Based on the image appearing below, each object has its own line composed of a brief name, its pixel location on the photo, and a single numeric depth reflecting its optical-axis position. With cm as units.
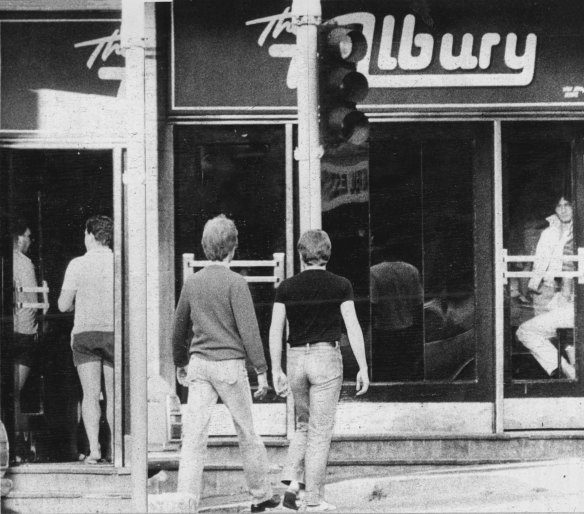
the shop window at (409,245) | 1048
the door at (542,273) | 1050
